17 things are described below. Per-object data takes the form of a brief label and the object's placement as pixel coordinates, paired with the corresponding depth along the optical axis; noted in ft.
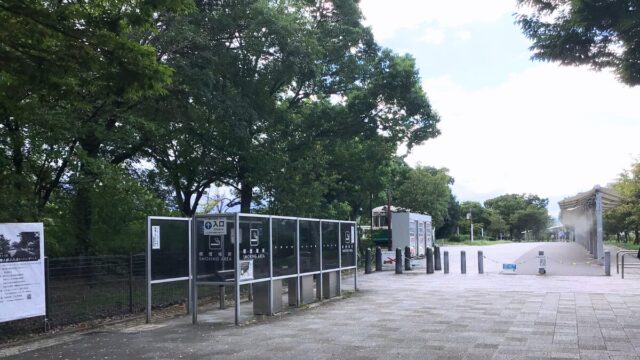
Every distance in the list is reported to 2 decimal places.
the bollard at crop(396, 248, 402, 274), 71.77
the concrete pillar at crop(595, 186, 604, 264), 71.75
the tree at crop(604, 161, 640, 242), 112.16
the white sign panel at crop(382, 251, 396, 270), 83.92
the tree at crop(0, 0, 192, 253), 23.76
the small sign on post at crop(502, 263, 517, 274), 70.99
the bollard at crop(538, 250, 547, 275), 67.21
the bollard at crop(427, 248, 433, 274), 70.95
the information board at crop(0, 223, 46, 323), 28.22
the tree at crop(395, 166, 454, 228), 168.86
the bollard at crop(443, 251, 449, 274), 70.69
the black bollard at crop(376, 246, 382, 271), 77.30
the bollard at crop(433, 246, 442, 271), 75.87
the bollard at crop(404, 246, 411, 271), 76.48
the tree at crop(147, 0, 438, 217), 50.47
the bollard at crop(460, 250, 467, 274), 70.12
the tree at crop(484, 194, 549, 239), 332.19
